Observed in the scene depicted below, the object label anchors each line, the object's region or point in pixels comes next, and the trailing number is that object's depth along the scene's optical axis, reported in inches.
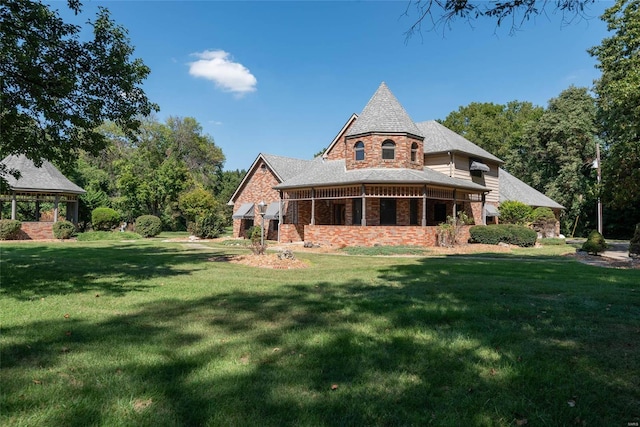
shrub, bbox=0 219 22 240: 975.6
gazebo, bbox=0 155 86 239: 1060.5
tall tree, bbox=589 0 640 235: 660.7
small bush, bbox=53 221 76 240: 1063.6
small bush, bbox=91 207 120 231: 1274.6
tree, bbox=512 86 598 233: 1461.6
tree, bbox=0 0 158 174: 324.2
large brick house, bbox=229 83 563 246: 840.3
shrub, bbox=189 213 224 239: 1154.0
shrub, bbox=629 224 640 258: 601.0
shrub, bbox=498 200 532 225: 1128.8
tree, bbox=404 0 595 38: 211.8
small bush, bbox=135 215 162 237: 1214.3
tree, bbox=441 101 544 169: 1991.3
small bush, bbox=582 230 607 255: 682.2
